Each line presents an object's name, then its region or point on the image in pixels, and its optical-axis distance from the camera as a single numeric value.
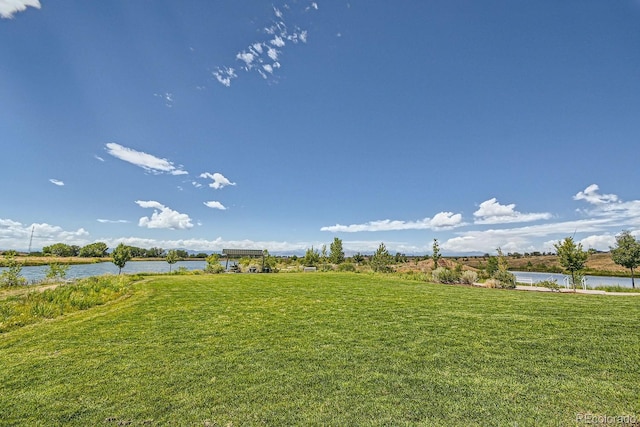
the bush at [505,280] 16.58
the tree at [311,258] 40.44
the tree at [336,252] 38.62
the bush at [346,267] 32.19
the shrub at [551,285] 15.72
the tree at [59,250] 87.88
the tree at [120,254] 28.34
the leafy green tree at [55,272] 20.47
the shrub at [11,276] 17.98
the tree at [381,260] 30.39
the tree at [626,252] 20.58
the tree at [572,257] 17.09
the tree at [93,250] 86.25
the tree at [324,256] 39.47
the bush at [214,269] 29.95
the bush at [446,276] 19.02
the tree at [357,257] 47.99
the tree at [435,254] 29.67
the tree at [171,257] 36.79
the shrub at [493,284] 16.91
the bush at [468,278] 18.38
